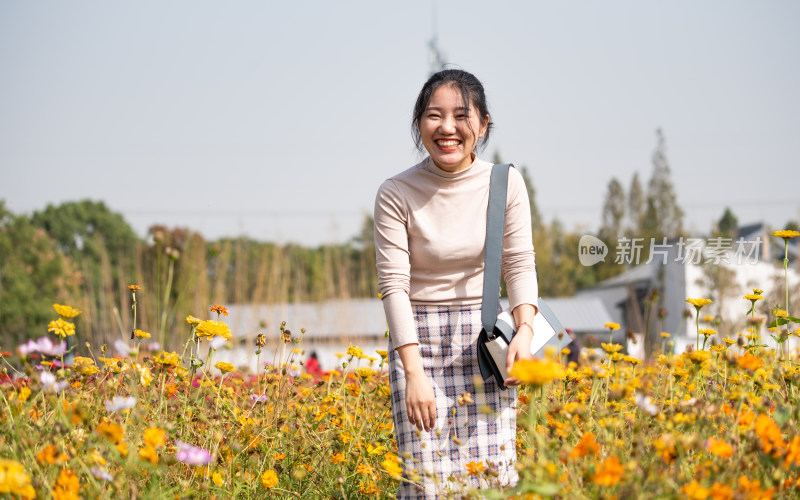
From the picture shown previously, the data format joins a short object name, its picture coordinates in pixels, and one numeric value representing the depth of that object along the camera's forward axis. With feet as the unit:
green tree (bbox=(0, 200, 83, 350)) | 101.86
